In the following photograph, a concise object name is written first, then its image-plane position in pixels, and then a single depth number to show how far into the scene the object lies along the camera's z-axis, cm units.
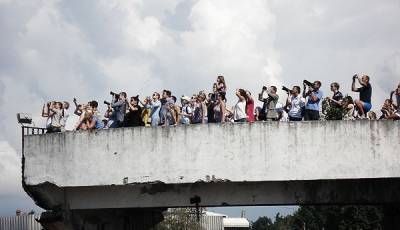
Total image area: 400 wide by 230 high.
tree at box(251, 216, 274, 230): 17850
